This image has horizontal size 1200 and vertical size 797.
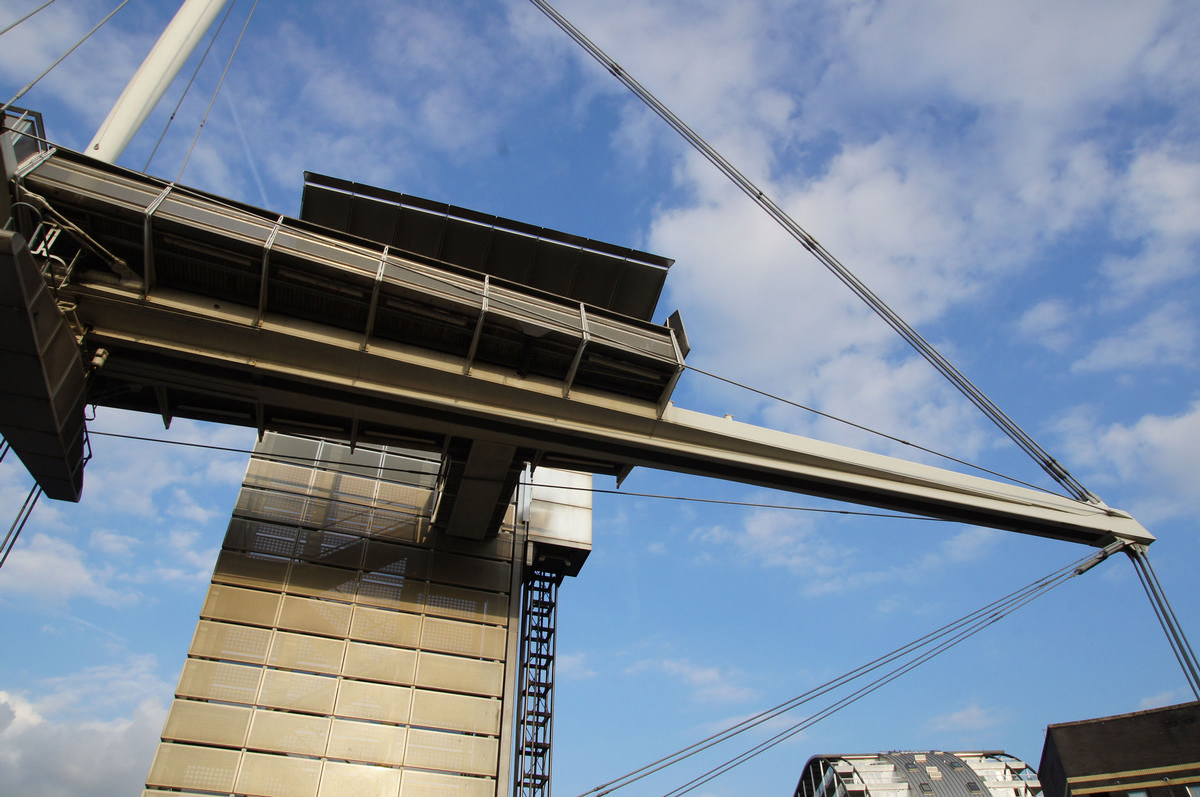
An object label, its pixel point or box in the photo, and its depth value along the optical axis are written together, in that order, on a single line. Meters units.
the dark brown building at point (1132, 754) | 21.66
